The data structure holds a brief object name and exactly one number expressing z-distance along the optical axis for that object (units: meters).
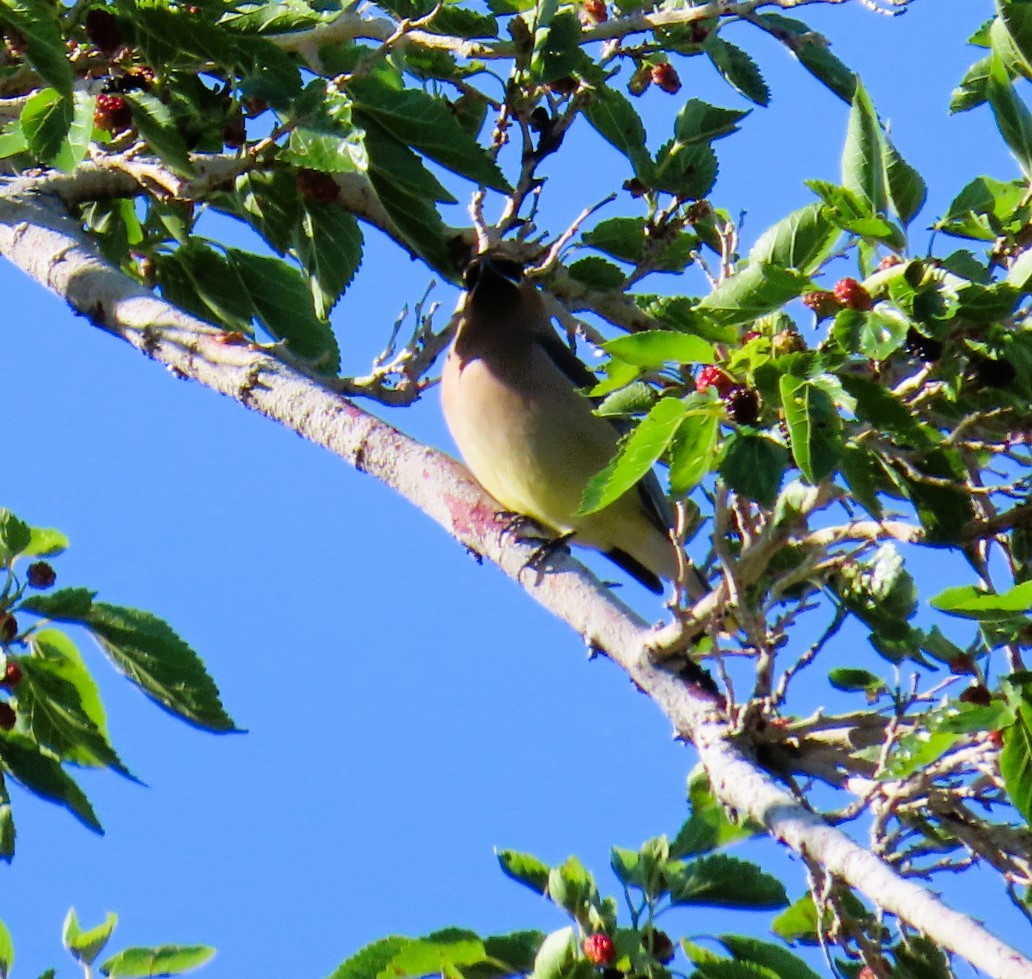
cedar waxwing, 9.98
